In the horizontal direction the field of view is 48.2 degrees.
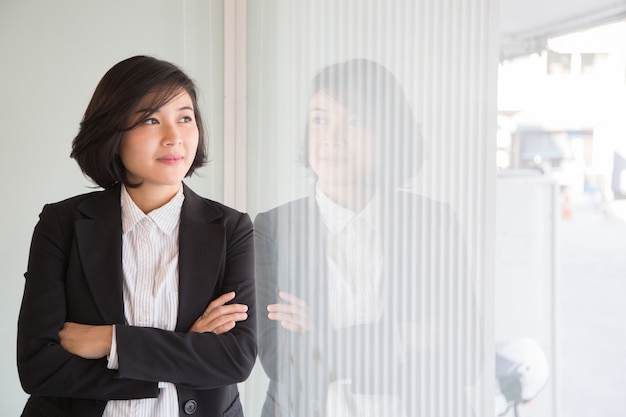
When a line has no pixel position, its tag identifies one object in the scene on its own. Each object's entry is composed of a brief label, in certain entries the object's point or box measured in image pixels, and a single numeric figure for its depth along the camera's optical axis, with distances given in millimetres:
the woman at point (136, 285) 1448
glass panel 1932
